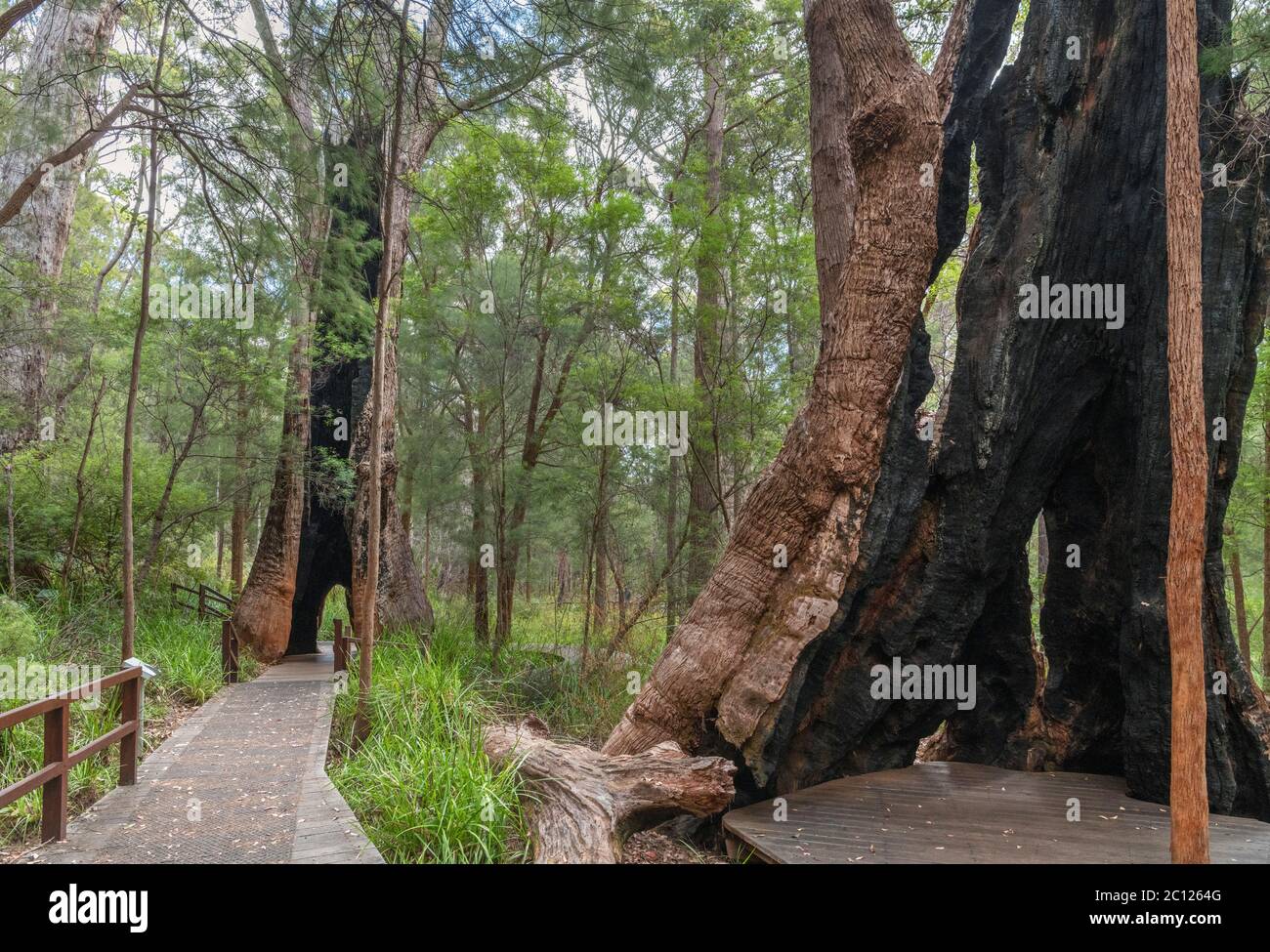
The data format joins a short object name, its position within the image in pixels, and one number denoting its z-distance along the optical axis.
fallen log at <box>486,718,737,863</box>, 4.33
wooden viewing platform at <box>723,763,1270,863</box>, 4.41
